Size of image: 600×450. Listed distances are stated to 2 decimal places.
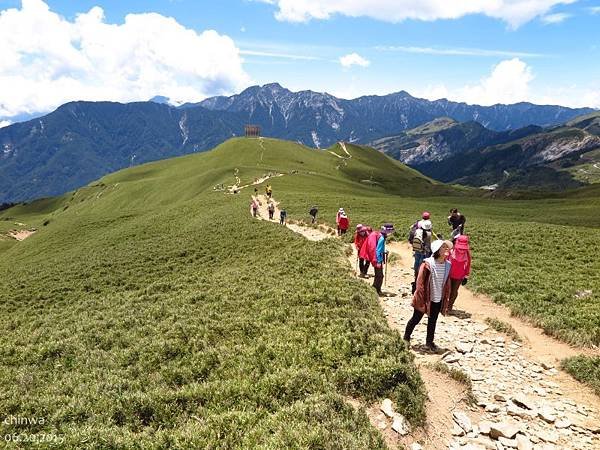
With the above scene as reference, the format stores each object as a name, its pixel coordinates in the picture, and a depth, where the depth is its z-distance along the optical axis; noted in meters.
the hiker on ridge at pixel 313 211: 42.97
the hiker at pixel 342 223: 35.19
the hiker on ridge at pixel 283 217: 44.69
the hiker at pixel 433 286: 13.17
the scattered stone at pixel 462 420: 9.96
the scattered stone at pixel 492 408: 10.65
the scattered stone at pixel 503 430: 9.55
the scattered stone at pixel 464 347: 13.96
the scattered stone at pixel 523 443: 9.20
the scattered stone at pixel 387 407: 9.99
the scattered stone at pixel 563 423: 10.04
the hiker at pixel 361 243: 23.19
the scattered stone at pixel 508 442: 9.30
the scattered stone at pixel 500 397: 11.10
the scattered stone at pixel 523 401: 10.78
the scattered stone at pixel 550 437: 9.52
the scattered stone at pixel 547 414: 10.23
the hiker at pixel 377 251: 19.88
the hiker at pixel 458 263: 17.67
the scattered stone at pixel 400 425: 9.44
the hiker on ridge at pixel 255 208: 51.63
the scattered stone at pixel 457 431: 9.78
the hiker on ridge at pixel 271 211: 49.66
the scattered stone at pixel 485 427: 9.80
